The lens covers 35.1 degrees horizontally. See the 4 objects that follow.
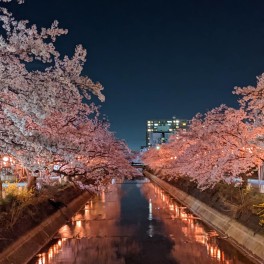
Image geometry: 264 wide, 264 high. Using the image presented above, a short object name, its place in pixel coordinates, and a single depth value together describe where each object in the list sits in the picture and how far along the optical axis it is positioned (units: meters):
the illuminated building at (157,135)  170.25
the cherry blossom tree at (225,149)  20.53
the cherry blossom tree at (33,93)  10.01
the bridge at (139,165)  151.64
